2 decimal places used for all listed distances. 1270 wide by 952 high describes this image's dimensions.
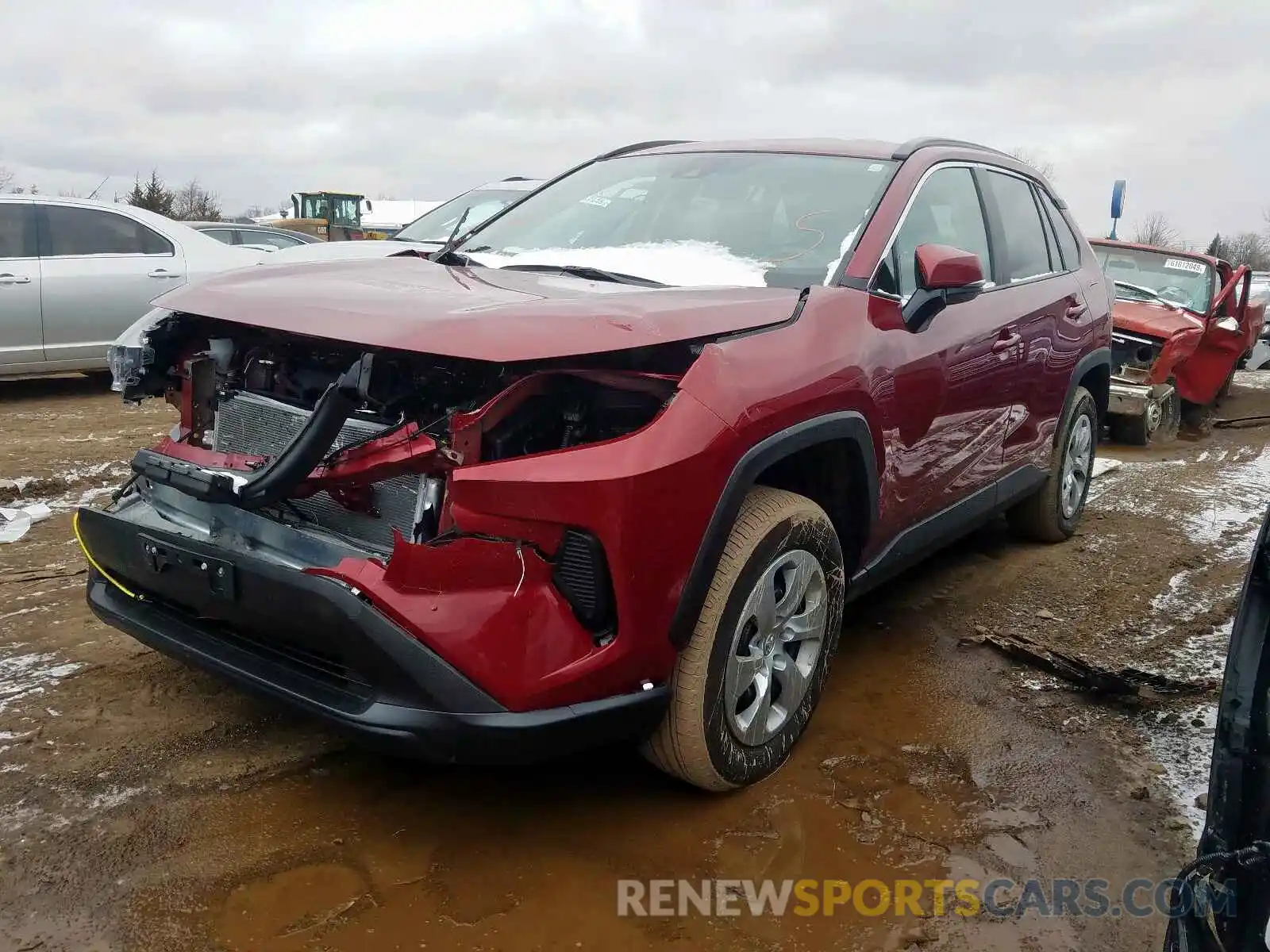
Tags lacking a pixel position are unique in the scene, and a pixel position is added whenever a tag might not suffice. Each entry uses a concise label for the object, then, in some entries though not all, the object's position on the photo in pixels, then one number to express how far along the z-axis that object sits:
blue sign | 15.51
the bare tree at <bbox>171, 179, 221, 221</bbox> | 33.75
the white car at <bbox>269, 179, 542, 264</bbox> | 7.31
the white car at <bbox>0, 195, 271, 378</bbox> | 7.65
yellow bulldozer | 30.05
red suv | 2.24
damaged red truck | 8.41
